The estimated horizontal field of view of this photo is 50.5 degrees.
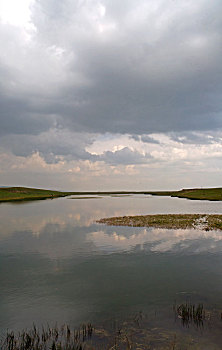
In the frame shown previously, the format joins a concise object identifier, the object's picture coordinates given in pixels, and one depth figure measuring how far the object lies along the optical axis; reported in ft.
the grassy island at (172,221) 153.17
